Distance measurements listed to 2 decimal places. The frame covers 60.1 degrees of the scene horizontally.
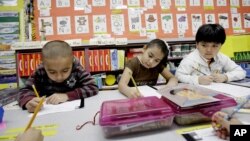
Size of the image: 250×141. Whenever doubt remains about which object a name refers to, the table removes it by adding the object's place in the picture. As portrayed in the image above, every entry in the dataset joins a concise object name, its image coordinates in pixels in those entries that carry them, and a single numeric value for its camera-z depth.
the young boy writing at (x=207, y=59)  1.59
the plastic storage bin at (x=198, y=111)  0.60
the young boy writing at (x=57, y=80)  1.03
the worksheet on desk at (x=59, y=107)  0.87
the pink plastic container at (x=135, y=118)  0.55
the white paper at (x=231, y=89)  0.95
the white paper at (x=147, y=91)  1.03
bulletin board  2.66
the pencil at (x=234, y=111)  0.54
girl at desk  1.51
